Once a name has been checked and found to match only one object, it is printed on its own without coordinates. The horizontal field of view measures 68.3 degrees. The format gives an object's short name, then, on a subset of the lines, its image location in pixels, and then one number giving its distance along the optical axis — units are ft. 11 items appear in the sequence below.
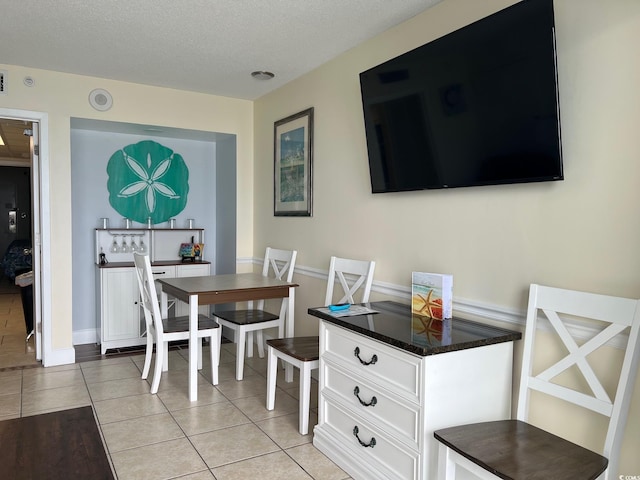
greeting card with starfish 7.74
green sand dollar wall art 15.69
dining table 10.45
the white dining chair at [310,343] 8.84
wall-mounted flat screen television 6.26
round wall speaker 13.29
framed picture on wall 12.46
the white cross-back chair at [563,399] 5.07
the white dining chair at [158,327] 10.80
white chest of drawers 6.20
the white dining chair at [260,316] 11.73
